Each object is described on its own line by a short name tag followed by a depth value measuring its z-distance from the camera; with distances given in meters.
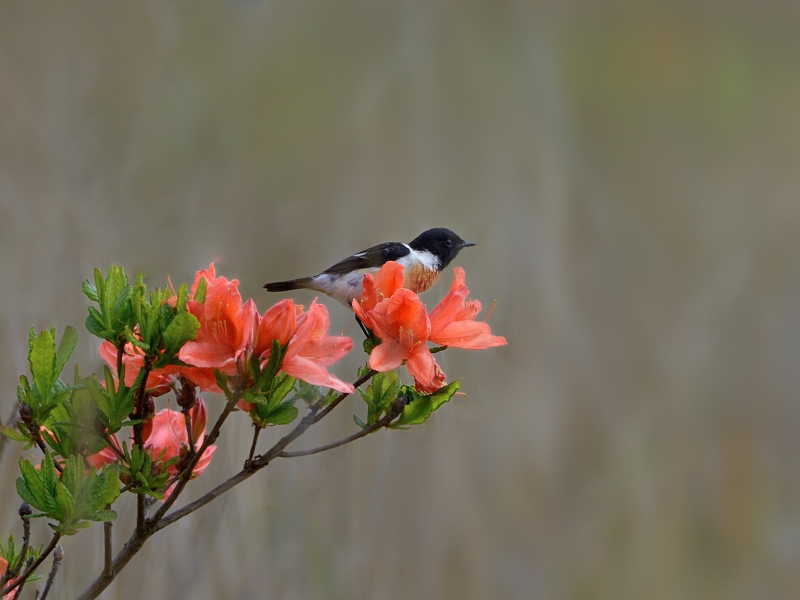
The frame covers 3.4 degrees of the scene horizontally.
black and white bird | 7.02
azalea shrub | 6.75
